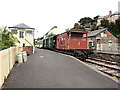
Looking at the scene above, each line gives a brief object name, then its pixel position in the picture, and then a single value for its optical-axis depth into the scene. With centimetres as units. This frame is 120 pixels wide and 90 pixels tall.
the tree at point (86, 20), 9366
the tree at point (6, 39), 1335
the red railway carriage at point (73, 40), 1546
